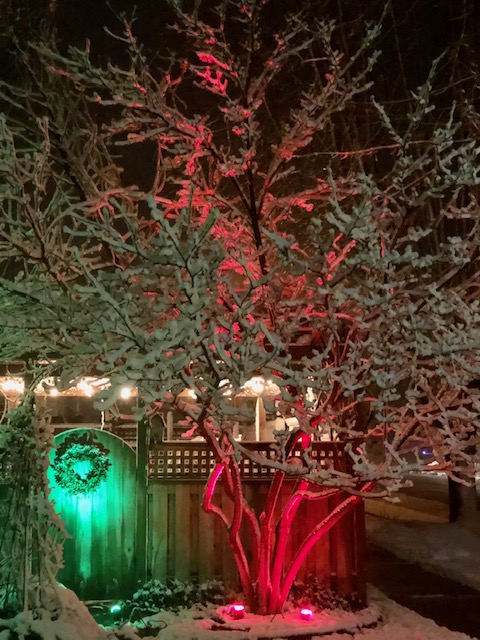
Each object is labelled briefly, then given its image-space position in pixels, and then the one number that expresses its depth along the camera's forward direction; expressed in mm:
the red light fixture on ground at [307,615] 6895
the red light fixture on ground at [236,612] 6941
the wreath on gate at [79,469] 8445
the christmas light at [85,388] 10305
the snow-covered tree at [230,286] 4586
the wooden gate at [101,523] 8453
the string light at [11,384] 10068
